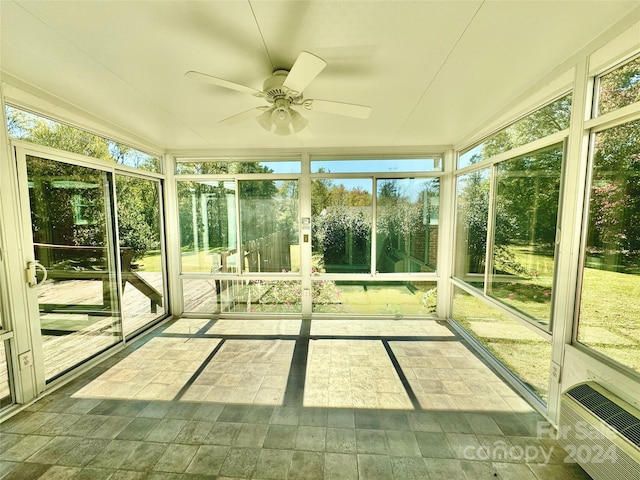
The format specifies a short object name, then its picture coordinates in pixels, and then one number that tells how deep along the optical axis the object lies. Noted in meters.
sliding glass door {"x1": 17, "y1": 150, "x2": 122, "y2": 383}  2.14
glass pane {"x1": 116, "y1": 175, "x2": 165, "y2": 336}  3.07
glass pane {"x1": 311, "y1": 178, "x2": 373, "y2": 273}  3.72
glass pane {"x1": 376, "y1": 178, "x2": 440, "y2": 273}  3.70
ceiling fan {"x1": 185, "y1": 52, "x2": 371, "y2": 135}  1.39
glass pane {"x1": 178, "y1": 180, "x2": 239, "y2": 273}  3.83
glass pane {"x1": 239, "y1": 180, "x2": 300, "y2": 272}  3.81
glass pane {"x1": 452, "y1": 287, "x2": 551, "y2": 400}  2.07
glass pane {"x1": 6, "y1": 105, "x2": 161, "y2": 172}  2.00
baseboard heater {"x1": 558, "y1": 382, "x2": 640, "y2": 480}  1.21
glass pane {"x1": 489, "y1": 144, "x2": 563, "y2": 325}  1.97
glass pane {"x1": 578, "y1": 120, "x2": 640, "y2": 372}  1.45
